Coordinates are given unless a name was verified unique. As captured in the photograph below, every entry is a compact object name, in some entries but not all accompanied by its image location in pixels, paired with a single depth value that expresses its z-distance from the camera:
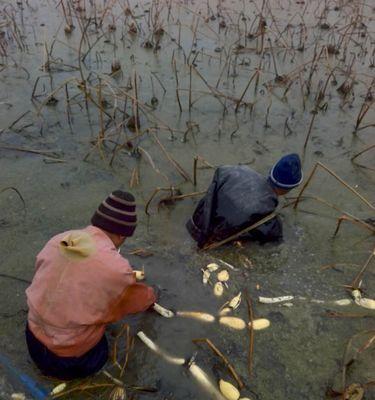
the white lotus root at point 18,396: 2.09
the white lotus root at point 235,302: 2.61
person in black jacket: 2.78
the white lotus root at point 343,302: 2.66
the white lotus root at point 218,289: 2.70
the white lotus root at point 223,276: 2.77
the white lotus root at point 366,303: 2.65
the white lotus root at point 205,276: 2.76
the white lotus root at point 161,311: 2.51
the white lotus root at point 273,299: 2.63
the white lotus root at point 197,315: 2.54
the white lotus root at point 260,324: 2.49
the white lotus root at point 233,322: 2.50
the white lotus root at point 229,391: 2.16
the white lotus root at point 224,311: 2.58
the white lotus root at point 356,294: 2.69
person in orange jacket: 1.89
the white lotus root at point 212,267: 2.82
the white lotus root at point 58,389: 2.11
